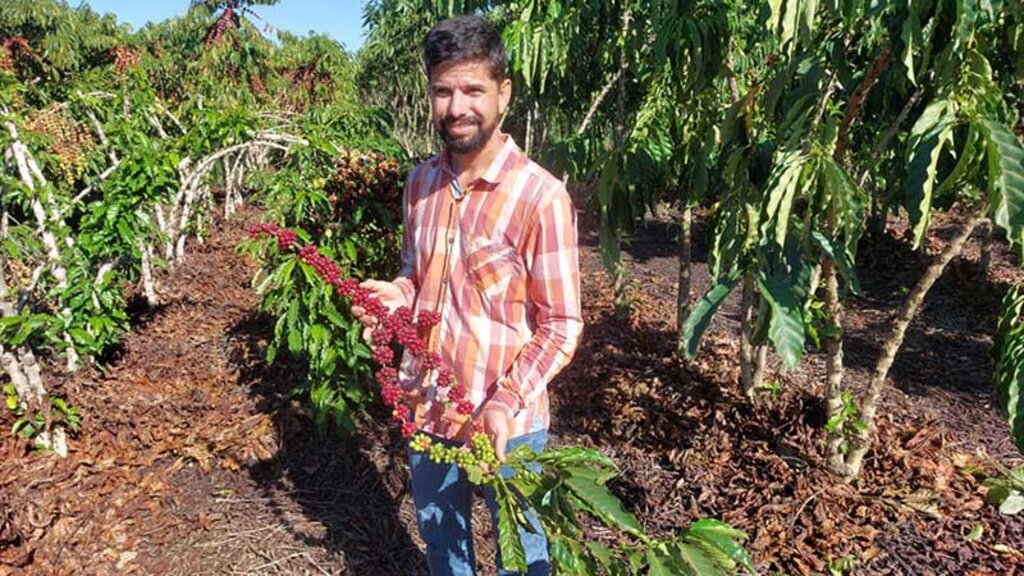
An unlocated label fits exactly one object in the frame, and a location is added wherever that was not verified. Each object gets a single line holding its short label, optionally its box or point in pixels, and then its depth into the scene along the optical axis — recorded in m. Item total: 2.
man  1.29
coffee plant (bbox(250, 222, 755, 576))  1.01
